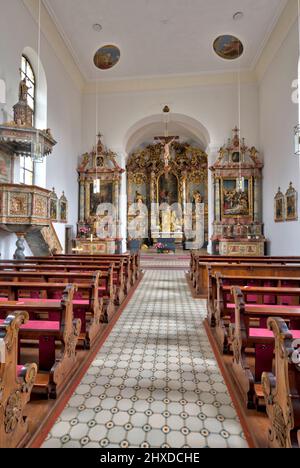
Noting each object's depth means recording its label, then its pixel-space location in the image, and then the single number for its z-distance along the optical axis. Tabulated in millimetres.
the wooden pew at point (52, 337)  2248
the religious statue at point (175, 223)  17375
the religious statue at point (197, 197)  17400
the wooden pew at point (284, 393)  1464
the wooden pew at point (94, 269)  4680
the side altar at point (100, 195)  13008
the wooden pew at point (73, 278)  3737
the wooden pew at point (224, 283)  3327
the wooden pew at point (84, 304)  3139
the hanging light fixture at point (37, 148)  6676
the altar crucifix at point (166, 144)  13019
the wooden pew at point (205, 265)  5801
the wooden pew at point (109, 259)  6179
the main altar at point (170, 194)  17312
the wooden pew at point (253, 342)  2169
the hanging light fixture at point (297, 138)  6383
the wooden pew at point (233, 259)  5867
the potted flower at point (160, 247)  14391
